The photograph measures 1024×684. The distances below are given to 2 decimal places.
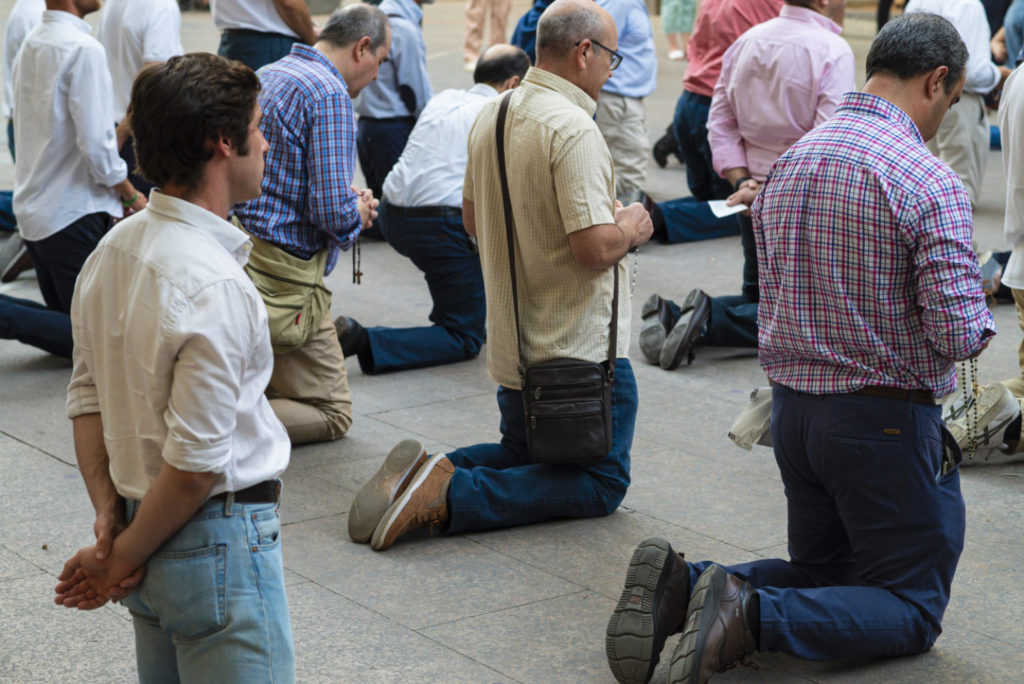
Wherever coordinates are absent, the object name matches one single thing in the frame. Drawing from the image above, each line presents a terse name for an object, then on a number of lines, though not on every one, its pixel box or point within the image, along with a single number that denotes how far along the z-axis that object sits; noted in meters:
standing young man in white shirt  2.25
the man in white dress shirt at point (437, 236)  6.55
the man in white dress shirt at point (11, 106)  7.61
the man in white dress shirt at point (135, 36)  7.28
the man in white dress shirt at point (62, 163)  5.98
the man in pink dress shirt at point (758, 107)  6.27
